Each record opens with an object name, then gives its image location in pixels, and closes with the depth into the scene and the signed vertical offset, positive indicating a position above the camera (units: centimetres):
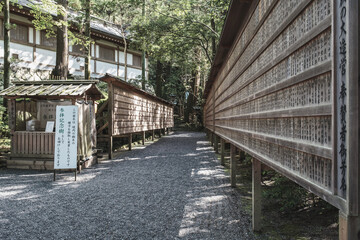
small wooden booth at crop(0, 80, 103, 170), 742 -10
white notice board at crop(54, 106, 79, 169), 643 -42
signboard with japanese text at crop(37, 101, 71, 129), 875 +34
